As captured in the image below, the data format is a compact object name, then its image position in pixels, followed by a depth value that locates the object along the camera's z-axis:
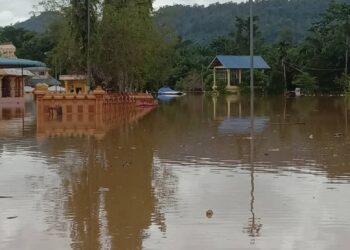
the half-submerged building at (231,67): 80.19
